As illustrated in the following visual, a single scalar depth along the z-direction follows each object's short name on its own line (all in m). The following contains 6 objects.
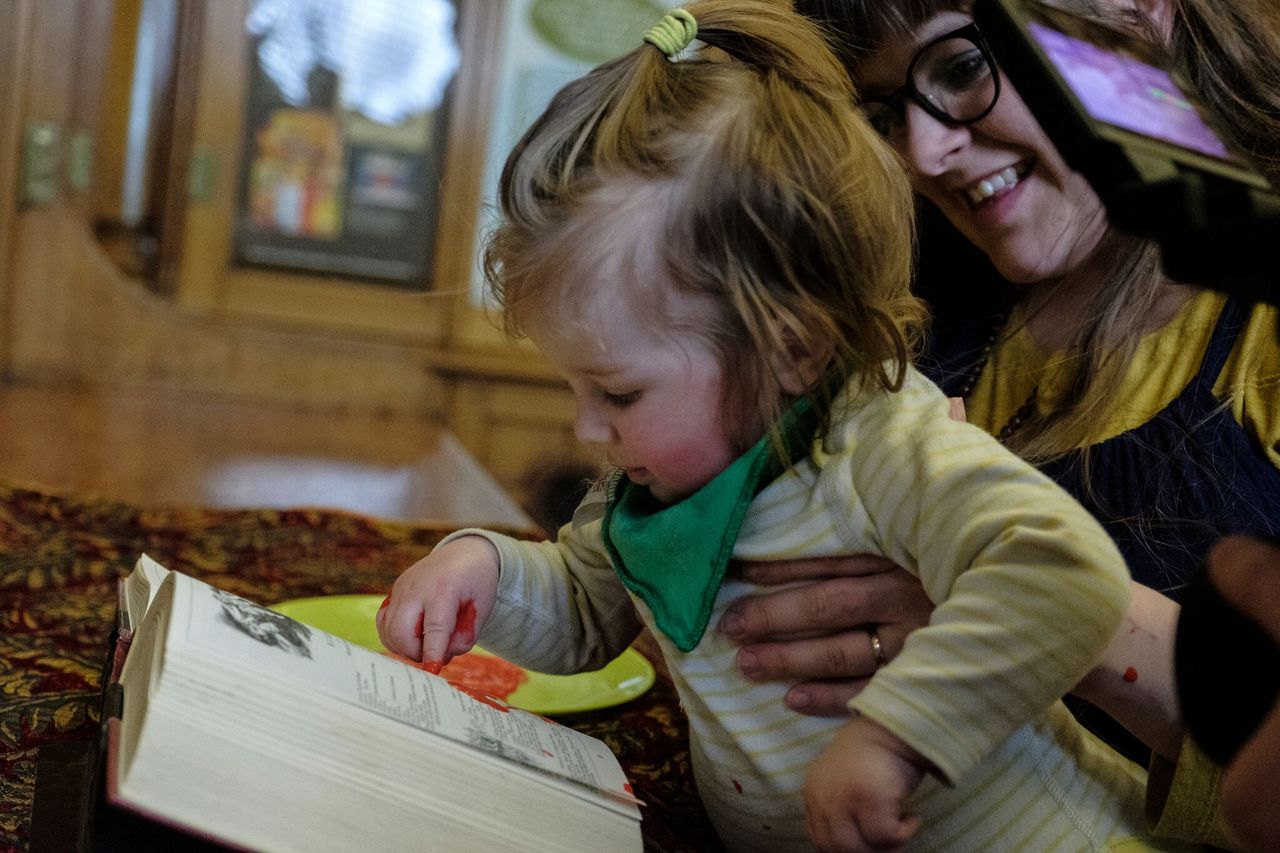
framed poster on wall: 3.05
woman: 1.07
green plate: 1.20
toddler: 0.82
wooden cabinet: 2.83
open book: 0.63
